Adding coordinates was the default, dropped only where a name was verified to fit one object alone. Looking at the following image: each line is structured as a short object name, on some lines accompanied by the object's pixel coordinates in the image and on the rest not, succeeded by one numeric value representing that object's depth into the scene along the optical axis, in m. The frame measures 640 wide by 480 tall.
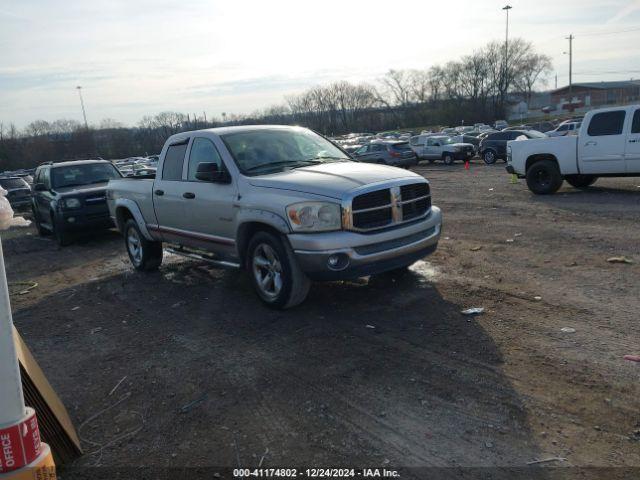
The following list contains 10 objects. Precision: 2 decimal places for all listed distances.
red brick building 107.00
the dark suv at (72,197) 11.85
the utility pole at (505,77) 91.38
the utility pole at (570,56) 83.00
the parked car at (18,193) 21.56
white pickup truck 11.66
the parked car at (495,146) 27.61
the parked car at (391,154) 27.77
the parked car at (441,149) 29.91
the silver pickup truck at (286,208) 5.14
